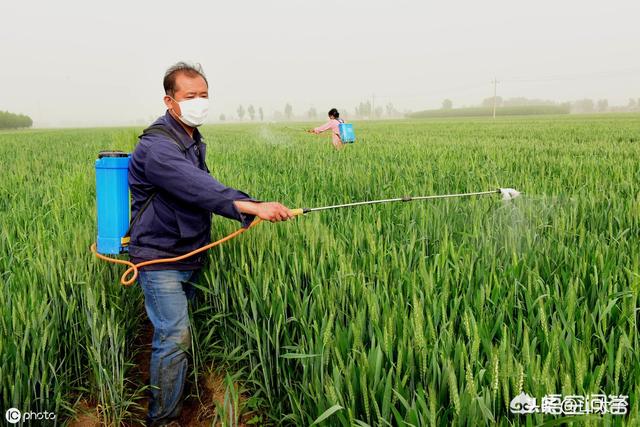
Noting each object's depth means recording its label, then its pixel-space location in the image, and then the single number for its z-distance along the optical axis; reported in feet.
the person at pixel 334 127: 28.97
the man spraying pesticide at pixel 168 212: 6.75
